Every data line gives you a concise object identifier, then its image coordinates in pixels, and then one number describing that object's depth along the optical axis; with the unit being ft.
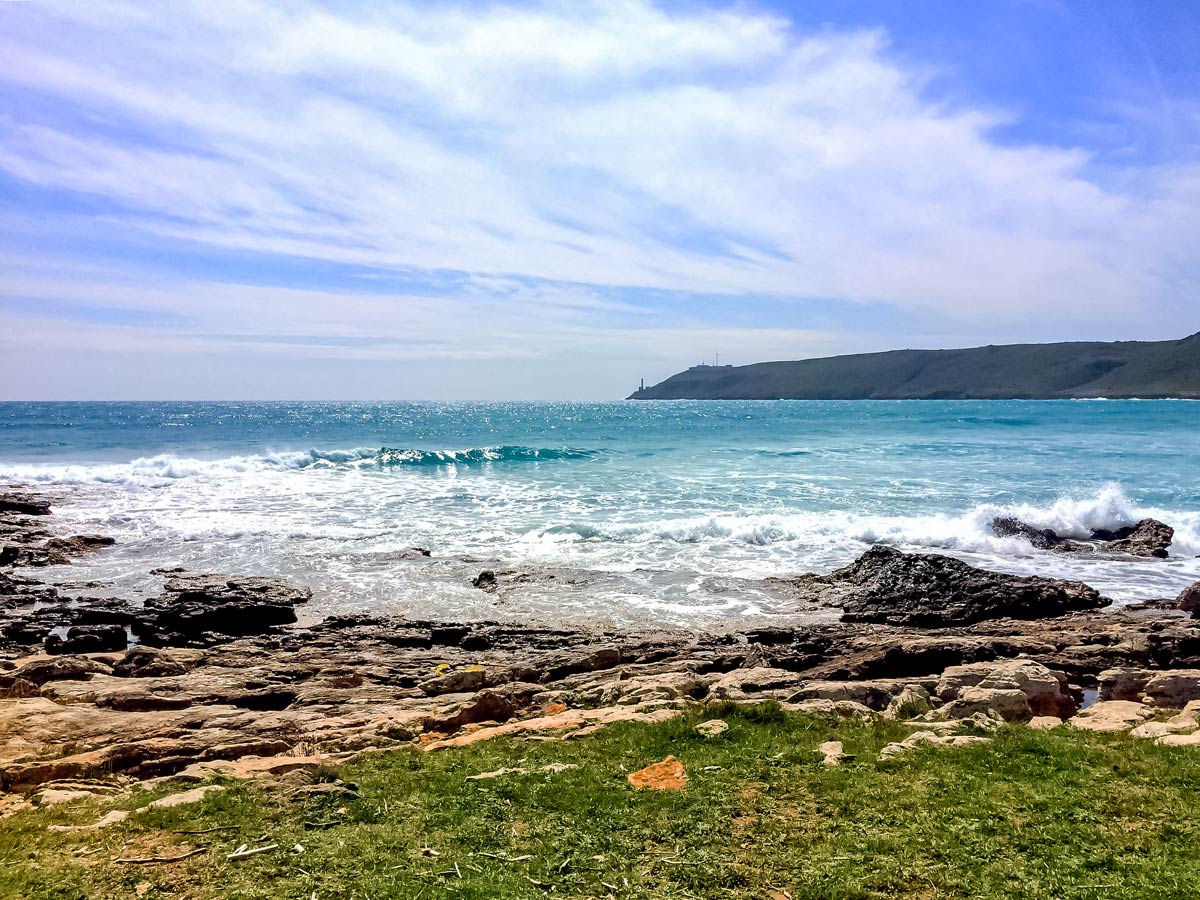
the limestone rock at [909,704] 29.32
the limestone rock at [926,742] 24.49
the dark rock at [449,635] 46.44
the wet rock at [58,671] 36.03
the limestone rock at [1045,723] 26.89
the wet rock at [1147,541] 68.80
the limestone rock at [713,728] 27.17
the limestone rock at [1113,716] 26.78
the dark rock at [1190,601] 47.52
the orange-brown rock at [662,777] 22.94
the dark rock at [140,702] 31.81
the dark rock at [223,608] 48.19
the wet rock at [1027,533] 73.10
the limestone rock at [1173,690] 30.14
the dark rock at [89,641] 43.19
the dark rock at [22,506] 92.12
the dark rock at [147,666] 37.37
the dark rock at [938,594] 49.26
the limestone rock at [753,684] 32.35
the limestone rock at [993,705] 28.68
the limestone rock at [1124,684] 32.24
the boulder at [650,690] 32.32
